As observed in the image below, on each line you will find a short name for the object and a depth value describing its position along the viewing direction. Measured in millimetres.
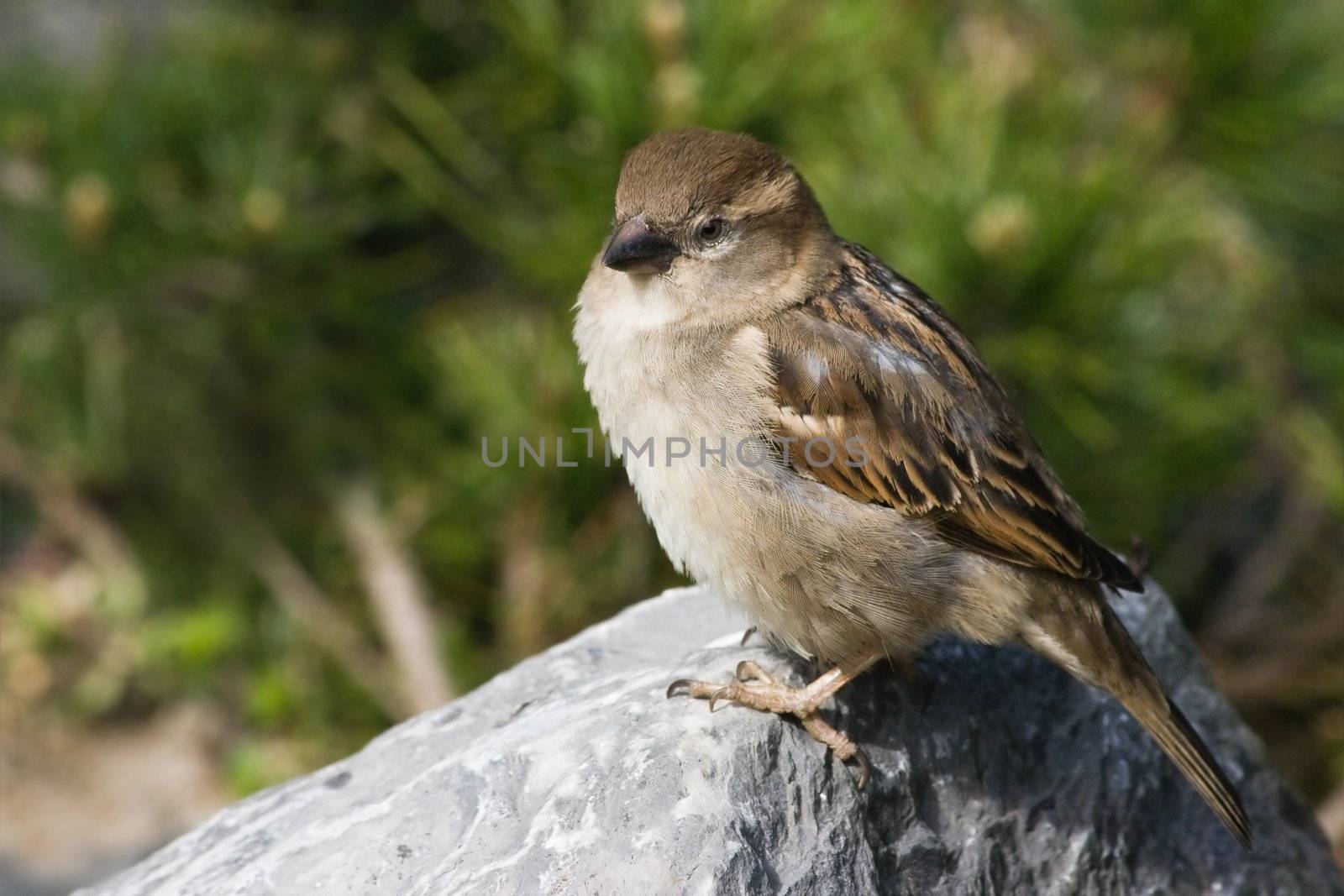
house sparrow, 5516
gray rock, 4867
